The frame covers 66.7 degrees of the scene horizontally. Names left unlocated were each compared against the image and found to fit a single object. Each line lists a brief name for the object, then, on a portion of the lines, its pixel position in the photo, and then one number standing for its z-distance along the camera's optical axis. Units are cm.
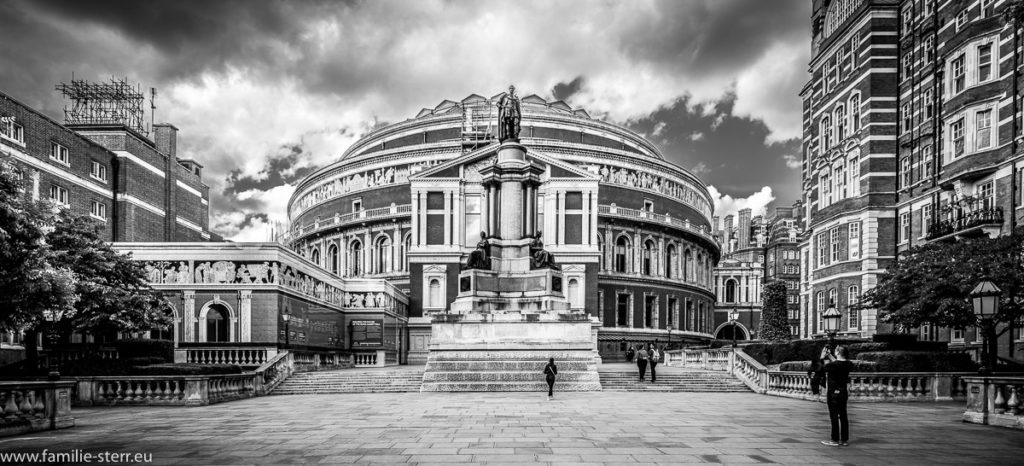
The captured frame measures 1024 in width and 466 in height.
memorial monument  3158
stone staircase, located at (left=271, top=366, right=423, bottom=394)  3225
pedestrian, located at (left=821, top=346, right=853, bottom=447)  1474
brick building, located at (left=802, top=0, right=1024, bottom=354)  3769
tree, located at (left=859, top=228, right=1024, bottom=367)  2931
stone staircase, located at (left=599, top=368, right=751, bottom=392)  3269
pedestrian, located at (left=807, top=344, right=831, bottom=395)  1680
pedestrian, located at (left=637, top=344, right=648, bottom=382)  3359
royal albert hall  6538
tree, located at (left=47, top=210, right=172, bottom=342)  3159
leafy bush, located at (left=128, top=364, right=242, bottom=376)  2836
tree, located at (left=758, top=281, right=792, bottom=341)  5644
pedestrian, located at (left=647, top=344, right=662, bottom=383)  3331
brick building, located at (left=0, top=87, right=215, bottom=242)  4888
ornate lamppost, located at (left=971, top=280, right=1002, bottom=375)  1923
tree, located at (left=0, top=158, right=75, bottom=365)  2155
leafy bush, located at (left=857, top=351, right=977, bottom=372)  2823
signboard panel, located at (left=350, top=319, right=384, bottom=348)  5622
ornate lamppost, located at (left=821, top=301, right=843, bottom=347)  2864
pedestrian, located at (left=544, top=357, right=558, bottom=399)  2709
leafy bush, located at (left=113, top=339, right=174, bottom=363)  3366
